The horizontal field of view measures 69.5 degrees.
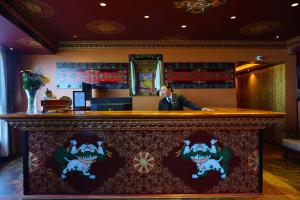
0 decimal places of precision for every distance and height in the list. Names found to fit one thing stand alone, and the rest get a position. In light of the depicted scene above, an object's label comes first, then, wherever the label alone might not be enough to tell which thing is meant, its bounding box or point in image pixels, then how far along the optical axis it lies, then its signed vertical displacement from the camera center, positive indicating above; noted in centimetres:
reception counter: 284 -80
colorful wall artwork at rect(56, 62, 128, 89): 595 +65
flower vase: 301 -1
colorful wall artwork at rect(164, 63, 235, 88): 609 +61
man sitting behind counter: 432 -10
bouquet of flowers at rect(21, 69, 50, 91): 300 +27
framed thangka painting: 607 +67
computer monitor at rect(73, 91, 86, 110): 484 -3
